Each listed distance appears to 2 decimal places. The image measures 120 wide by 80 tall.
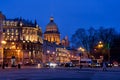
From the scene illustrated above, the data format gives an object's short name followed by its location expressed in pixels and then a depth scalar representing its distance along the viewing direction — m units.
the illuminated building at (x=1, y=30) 75.60
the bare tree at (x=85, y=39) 82.45
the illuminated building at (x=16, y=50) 109.61
